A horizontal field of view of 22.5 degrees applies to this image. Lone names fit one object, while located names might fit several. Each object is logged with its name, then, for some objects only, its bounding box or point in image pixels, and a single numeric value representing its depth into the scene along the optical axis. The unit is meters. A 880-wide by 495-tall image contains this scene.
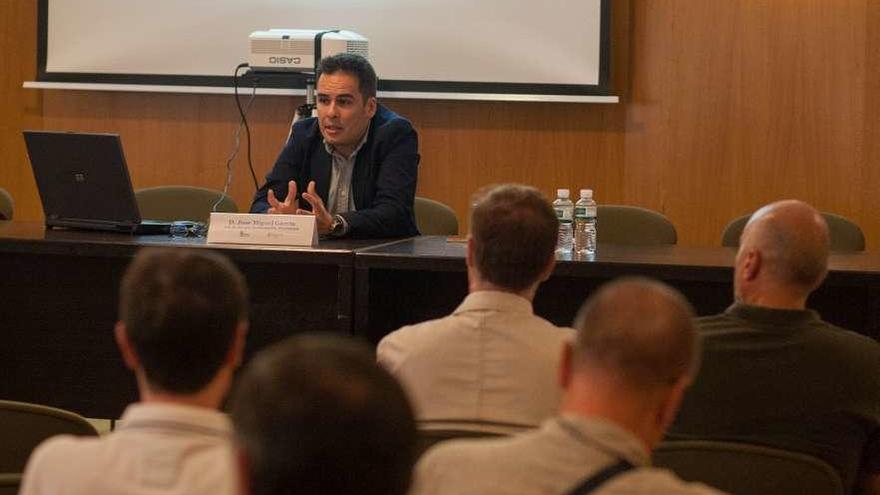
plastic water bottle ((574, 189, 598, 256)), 6.55
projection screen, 10.17
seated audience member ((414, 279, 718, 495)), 2.34
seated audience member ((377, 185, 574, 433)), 3.66
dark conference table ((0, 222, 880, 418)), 5.70
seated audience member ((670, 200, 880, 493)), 3.88
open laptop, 6.37
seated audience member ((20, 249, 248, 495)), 2.34
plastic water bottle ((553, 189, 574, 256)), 6.66
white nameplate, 6.10
